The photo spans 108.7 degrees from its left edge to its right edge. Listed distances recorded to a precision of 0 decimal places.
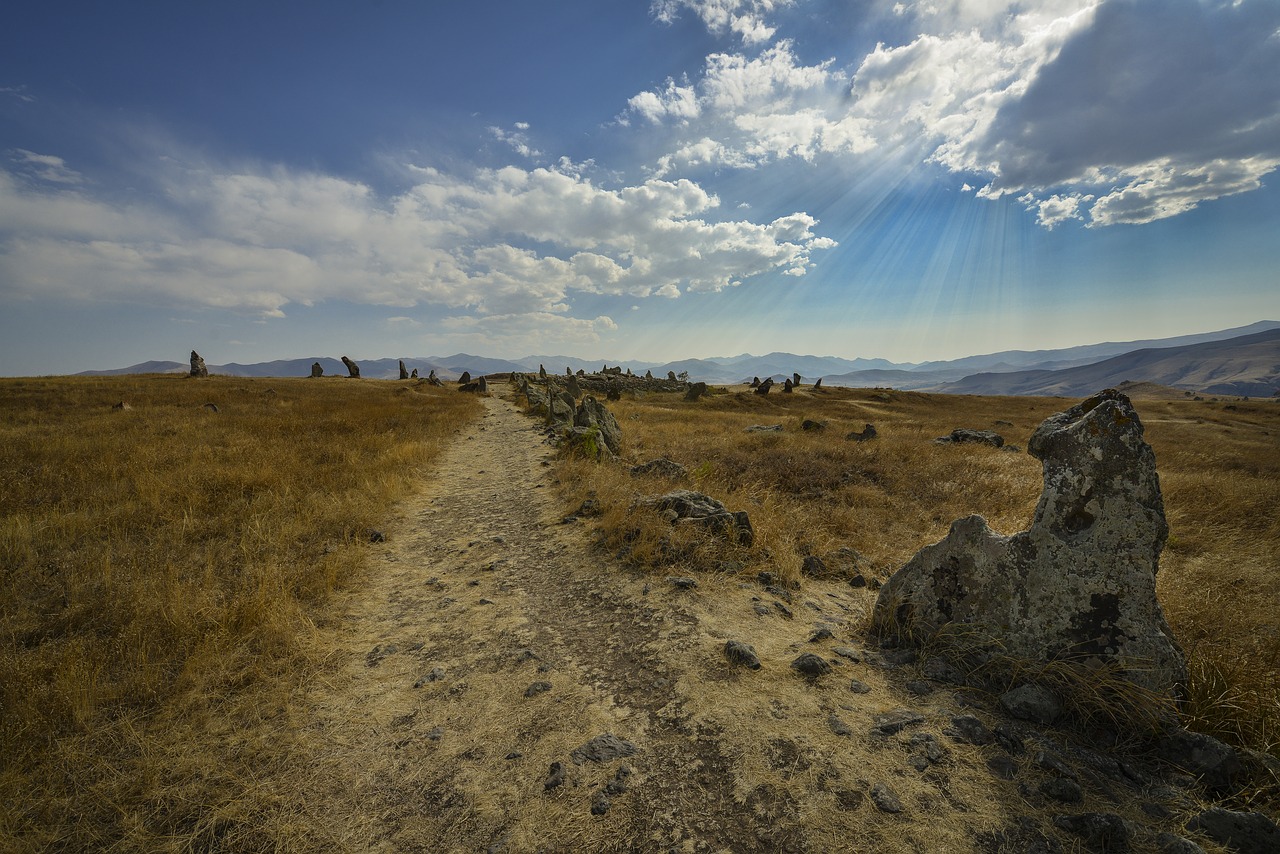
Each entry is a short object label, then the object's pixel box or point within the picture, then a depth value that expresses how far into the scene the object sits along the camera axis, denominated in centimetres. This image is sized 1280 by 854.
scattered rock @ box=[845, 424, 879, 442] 2067
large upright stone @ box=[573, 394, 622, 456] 1512
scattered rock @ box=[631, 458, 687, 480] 1123
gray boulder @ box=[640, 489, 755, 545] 749
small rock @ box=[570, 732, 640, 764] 345
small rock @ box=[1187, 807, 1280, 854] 251
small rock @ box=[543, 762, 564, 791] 321
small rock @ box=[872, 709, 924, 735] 357
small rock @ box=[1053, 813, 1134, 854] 258
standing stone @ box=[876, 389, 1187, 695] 377
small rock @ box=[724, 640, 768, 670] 446
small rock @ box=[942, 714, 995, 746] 342
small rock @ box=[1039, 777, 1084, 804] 289
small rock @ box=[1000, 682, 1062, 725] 363
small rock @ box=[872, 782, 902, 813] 289
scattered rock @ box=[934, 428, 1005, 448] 1978
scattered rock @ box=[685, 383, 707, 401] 4578
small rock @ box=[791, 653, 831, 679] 433
